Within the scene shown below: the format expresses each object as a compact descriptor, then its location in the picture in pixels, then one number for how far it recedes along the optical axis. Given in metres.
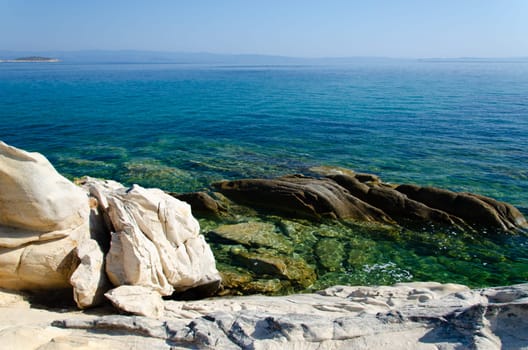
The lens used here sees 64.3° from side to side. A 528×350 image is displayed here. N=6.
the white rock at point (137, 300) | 7.47
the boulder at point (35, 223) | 7.78
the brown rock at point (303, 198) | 15.76
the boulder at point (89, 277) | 7.80
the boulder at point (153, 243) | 8.30
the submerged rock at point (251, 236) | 13.33
